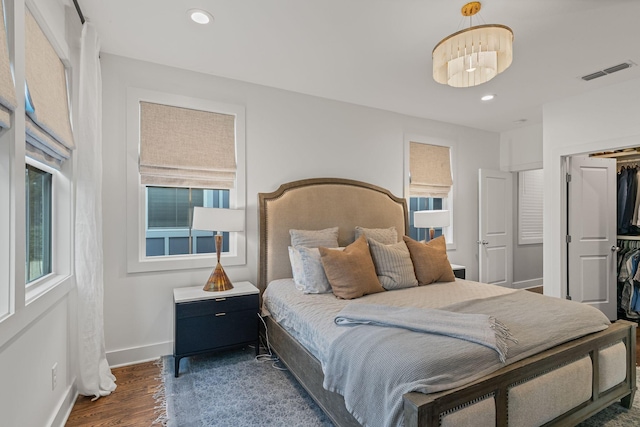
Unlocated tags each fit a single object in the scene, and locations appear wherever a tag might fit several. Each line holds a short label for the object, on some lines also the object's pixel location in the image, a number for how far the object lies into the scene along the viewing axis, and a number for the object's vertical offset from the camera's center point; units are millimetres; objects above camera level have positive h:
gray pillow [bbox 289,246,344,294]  2709 -508
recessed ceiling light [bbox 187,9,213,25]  2176 +1416
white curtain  2207 -144
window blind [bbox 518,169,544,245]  5438 +151
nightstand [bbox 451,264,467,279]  3939 -719
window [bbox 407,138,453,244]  4414 +495
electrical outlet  1872 -969
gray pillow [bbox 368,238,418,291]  2848 -475
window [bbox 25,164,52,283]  1828 -46
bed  1318 -842
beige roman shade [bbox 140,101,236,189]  2865 +651
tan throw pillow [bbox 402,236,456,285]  3031 -469
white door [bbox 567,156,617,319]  3859 -230
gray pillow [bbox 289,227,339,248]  3186 -241
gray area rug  1975 -1293
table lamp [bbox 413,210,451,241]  3920 -53
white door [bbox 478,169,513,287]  4832 -202
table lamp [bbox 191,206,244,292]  2703 -77
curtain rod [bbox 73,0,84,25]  2091 +1417
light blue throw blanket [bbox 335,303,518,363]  1562 -595
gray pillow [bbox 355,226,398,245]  3473 -215
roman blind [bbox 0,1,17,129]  1216 +515
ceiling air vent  2914 +1396
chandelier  1812 +991
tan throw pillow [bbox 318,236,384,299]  2564 -484
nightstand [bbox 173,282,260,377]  2531 -882
